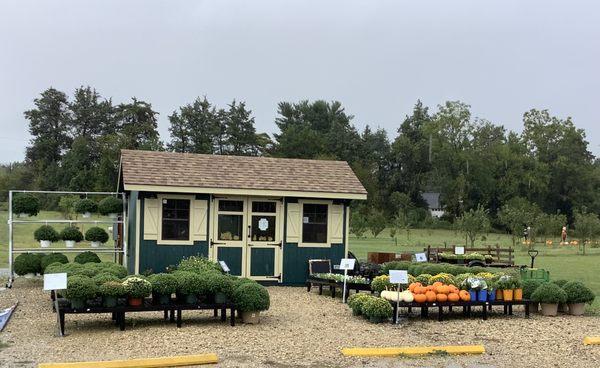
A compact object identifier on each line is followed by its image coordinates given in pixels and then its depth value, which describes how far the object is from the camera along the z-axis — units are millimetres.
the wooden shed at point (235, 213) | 15617
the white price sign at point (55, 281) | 9242
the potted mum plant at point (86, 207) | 16953
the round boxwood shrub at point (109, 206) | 16656
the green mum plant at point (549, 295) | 12531
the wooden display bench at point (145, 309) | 9719
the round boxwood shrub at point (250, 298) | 10547
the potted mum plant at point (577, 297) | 12703
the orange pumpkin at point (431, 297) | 11789
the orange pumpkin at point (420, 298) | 11711
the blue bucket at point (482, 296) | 12227
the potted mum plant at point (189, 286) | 10414
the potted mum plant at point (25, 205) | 16047
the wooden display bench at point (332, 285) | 14125
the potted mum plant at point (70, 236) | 16312
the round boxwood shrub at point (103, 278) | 10046
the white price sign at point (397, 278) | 11086
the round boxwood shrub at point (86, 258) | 15484
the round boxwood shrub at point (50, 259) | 15398
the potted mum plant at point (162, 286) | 10305
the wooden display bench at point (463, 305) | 11734
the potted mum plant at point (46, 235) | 16312
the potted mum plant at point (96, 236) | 16531
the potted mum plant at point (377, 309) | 11203
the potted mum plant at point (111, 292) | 9852
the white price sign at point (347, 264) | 13453
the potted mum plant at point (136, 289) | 9992
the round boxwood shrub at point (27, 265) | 15445
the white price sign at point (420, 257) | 18127
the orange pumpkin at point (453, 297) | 11938
